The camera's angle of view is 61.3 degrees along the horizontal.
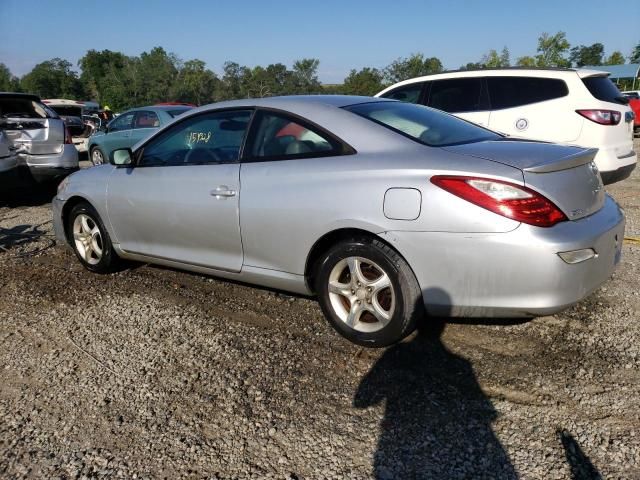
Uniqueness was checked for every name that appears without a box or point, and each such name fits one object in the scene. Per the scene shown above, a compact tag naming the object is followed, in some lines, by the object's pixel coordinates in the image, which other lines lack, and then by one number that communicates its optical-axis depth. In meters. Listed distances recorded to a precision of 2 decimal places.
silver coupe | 2.66
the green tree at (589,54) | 105.06
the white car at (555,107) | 6.40
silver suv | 8.23
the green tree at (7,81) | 83.94
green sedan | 11.70
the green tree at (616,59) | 81.90
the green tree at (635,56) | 107.88
